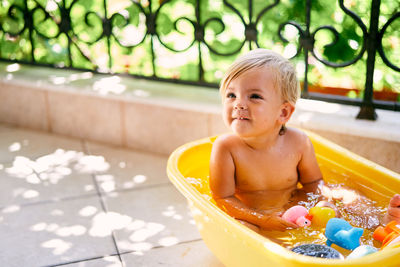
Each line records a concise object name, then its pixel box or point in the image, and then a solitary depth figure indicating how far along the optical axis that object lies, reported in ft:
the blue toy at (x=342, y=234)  4.89
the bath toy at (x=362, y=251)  4.52
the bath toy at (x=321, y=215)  5.54
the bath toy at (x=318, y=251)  4.44
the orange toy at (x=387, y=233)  4.85
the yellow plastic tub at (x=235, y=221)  3.95
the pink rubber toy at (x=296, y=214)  5.59
